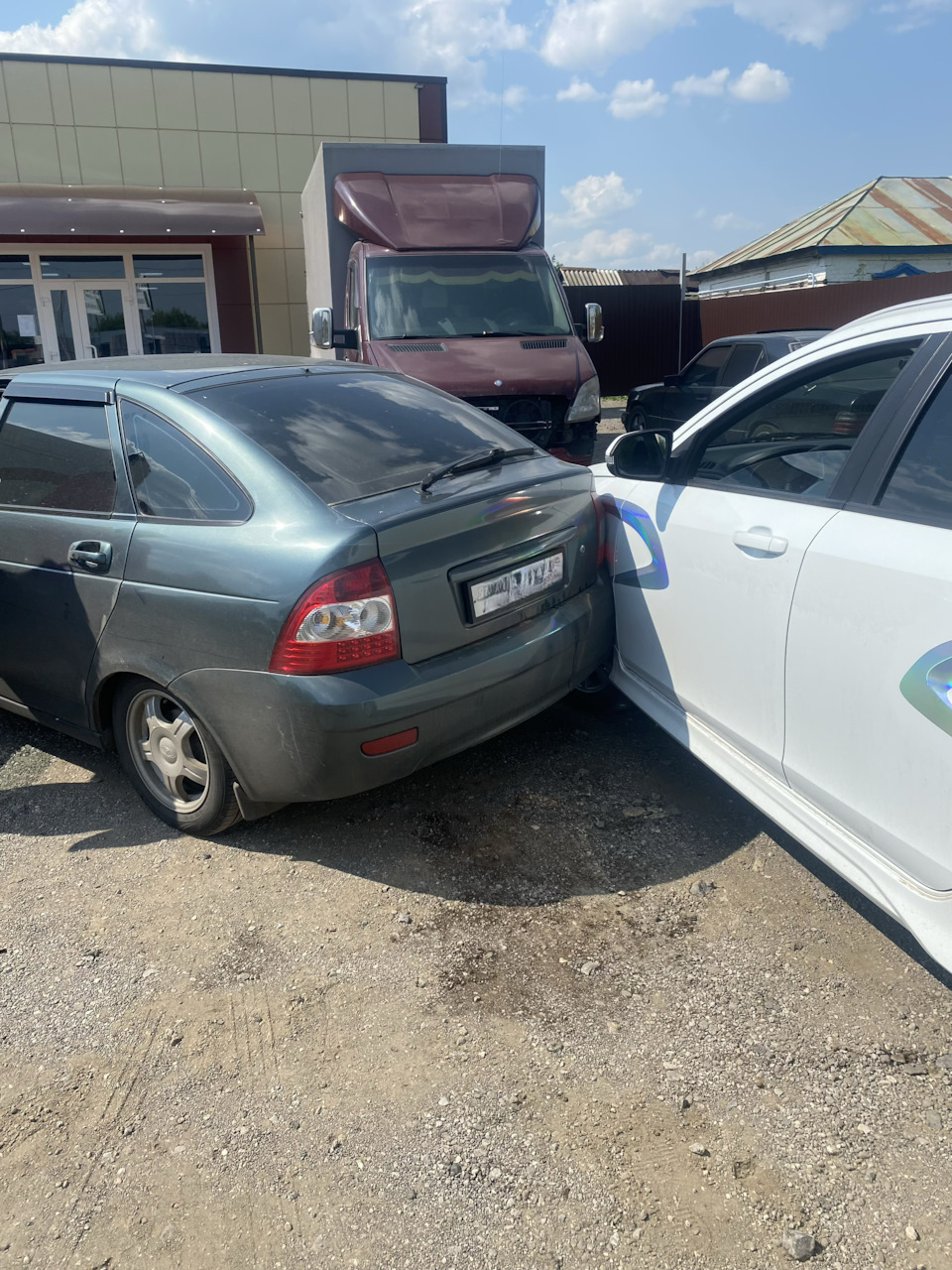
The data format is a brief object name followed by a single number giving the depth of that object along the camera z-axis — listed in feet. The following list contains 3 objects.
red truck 25.85
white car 7.38
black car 34.09
